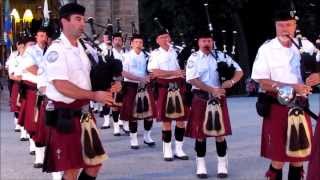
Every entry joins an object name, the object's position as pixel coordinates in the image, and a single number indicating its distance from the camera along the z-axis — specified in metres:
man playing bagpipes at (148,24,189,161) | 12.44
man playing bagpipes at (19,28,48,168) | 10.76
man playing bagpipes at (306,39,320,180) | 5.02
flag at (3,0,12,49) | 31.21
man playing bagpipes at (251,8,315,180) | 8.22
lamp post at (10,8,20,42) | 32.43
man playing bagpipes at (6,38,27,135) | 15.16
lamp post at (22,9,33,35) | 30.61
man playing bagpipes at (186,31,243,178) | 10.24
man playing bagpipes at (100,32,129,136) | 15.83
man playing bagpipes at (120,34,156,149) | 13.94
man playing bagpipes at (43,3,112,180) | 7.26
